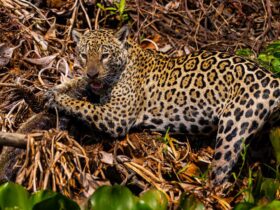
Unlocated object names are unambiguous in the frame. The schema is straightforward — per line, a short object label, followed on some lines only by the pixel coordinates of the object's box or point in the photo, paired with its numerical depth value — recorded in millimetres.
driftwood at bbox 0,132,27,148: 16830
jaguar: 18727
